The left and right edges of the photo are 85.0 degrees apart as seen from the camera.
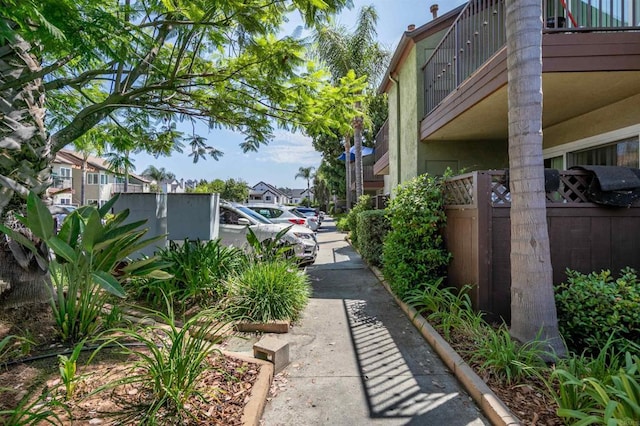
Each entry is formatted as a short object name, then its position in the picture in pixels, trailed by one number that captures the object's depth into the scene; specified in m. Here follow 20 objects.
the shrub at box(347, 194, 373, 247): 14.01
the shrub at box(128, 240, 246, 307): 5.28
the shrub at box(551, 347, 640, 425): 2.21
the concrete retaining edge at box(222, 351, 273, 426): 2.74
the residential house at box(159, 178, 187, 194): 66.00
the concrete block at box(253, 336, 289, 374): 3.77
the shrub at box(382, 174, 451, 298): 5.58
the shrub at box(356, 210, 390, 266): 8.80
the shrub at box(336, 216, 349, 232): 19.41
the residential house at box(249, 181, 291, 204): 86.96
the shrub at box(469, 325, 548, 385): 3.22
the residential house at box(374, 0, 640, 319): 4.66
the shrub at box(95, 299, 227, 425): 2.54
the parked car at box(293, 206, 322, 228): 25.52
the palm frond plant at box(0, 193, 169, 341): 3.37
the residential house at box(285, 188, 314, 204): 105.65
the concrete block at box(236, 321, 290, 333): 4.95
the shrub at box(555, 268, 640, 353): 3.42
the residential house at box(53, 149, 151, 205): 37.20
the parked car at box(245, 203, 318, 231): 12.65
